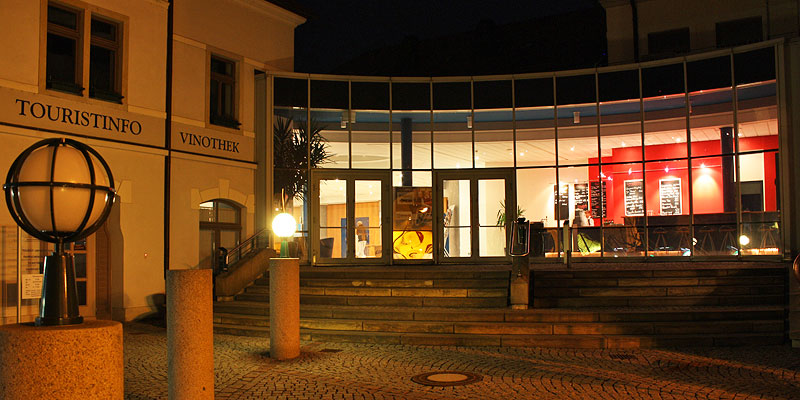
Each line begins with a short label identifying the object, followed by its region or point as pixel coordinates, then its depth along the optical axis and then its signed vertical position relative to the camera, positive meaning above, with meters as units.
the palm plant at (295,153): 17.91 +2.11
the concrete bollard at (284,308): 9.56 -1.08
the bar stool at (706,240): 16.75 -0.29
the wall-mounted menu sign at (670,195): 17.27 +0.85
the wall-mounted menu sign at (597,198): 17.94 +0.83
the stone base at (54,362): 4.04 -0.77
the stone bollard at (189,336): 6.74 -1.03
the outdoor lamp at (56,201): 4.28 +0.21
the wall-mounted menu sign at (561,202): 18.11 +0.74
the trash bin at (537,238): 17.97 -0.22
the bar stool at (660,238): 17.27 -0.24
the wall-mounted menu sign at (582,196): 18.12 +0.89
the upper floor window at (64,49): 13.00 +3.61
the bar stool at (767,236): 15.84 -0.19
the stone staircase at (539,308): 10.74 -1.38
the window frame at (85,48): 12.68 +3.70
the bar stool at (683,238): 16.95 -0.24
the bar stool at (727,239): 16.48 -0.26
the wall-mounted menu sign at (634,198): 17.67 +0.81
